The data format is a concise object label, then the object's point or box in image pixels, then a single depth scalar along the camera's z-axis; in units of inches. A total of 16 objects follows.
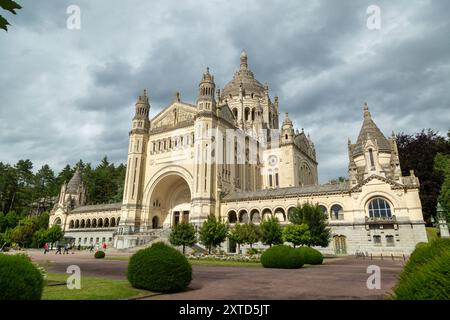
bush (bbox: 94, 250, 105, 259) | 1327.5
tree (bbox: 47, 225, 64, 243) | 2154.3
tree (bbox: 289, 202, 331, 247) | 1332.4
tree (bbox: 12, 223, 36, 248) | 2271.2
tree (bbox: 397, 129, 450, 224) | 1603.1
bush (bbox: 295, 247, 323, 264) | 995.3
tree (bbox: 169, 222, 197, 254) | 1378.1
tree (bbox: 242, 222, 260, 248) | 1371.8
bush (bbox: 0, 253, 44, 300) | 273.6
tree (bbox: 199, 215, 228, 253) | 1398.9
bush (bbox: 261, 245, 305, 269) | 872.9
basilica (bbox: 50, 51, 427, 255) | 1453.0
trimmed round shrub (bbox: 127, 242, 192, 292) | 449.4
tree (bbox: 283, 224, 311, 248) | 1237.1
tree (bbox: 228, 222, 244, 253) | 1376.7
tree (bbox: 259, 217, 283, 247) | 1296.8
